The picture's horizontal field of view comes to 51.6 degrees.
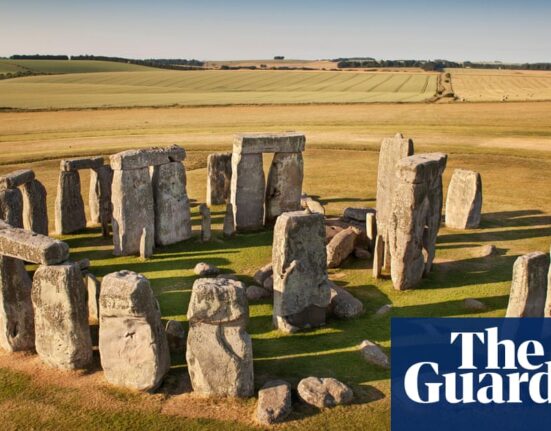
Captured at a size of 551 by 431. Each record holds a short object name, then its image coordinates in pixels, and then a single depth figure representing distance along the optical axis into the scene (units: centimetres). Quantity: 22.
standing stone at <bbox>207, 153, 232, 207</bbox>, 2234
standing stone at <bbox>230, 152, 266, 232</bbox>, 1897
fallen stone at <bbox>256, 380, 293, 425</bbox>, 913
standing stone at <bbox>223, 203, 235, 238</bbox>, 1859
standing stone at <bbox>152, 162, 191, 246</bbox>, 1738
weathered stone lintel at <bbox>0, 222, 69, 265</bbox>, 1017
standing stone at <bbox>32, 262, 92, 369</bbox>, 1020
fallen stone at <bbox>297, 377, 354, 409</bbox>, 948
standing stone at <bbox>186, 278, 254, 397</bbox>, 962
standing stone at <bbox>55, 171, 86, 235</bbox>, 1873
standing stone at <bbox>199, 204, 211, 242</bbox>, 1806
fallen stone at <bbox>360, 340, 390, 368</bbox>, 1069
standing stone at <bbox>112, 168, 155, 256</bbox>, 1623
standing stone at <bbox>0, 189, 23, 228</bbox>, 1611
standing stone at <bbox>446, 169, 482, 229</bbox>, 1930
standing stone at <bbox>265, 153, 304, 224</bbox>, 1959
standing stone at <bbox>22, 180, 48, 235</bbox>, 1752
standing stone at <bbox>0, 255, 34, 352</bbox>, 1116
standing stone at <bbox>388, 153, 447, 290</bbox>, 1393
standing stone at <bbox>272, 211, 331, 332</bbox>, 1201
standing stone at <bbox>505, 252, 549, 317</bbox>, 1030
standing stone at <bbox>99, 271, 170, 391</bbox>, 969
